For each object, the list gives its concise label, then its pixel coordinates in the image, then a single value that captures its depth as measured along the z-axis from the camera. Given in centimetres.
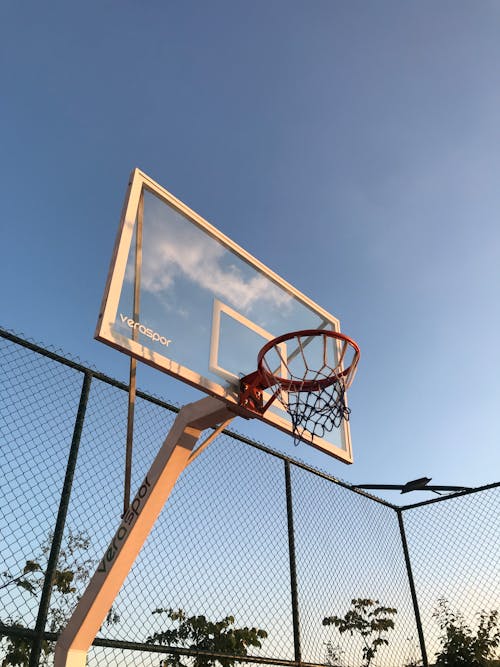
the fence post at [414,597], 669
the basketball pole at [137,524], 276
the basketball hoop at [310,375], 377
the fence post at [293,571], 476
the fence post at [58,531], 316
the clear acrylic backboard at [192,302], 332
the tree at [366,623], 546
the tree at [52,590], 307
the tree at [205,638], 379
